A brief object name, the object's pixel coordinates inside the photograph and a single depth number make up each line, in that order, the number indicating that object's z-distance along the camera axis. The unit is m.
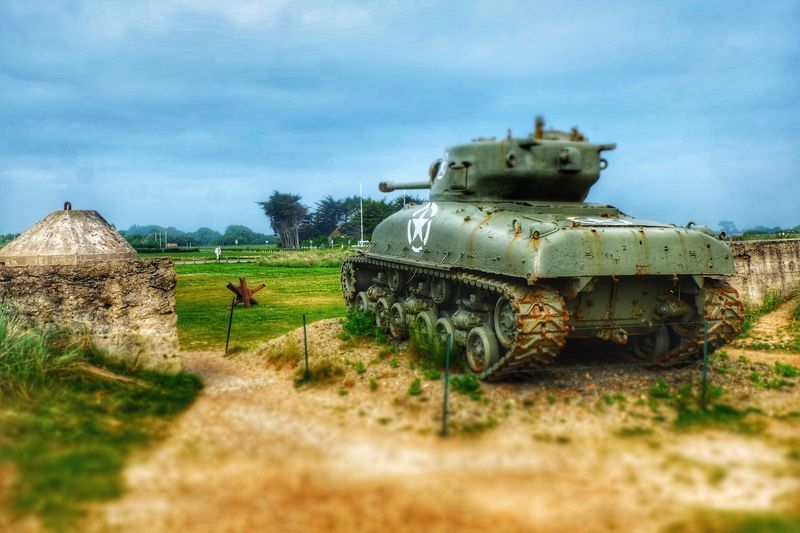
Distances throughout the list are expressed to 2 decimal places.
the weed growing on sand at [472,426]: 7.29
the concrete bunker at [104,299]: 9.16
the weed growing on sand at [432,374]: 9.51
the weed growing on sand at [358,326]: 12.95
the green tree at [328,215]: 88.38
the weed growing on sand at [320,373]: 9.98
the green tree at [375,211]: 66.94
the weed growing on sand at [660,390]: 8.65
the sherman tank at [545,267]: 8.32
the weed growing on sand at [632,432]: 7.22
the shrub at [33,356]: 7.83
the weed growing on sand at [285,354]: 11.23
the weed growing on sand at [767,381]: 9.27
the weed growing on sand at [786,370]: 9.93
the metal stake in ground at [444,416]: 7.24
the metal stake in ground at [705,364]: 8.43
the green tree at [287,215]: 84.69
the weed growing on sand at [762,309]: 14.66
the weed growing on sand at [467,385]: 8.73
